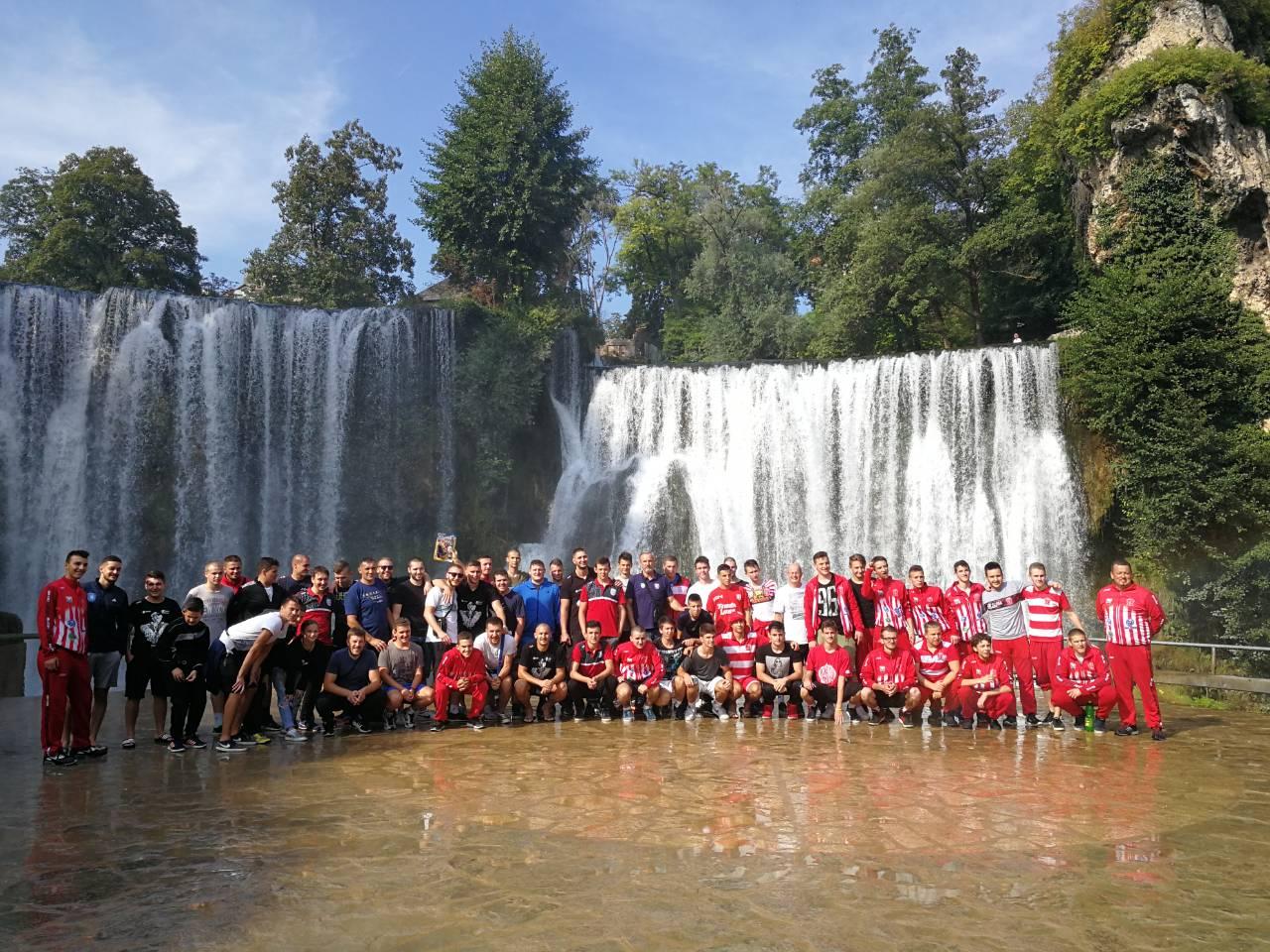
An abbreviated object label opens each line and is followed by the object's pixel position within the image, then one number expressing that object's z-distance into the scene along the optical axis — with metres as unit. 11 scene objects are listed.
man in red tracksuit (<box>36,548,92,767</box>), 7.12
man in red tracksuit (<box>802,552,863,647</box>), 10.25
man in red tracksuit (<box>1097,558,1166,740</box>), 8.91
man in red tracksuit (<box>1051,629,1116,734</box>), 9.16
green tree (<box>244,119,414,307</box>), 35.16
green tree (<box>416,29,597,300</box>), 29.27
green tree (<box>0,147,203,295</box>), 32.22
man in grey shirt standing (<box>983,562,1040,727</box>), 9.96
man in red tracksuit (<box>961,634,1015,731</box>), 9.46
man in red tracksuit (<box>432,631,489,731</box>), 9.24
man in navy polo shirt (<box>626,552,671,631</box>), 10.48
